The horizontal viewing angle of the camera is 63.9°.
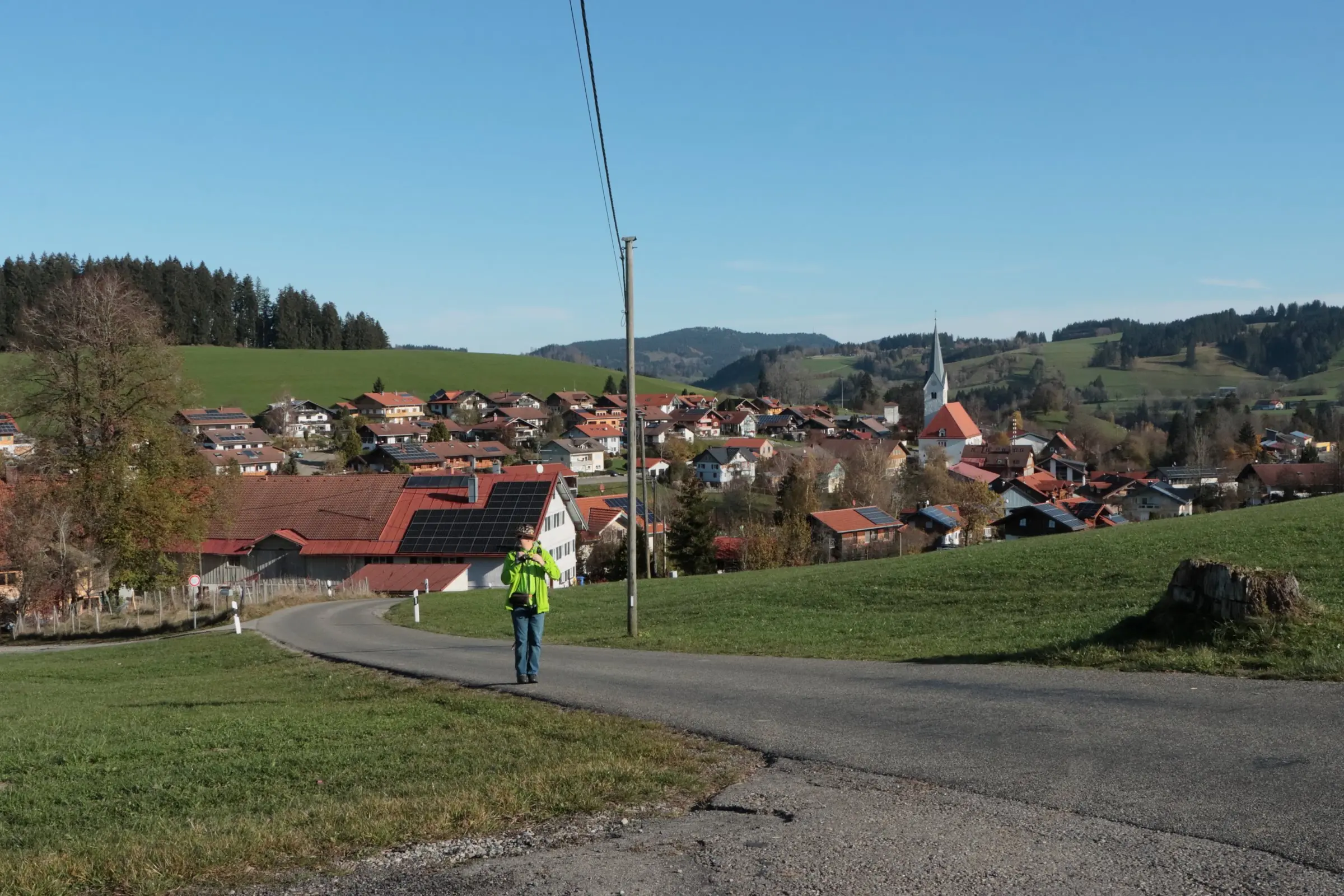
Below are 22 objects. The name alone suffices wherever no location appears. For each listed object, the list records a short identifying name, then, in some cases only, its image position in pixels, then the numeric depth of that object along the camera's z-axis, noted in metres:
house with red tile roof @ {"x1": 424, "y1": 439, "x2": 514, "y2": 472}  115.69
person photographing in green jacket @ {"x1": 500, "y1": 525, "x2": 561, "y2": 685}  12.32
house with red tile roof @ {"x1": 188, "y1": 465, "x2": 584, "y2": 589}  50.41
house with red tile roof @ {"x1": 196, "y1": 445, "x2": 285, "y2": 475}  107.06
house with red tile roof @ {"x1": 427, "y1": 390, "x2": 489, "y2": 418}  162.75
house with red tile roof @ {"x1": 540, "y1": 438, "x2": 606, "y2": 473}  127.38
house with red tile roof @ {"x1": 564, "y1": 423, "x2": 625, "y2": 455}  141.00
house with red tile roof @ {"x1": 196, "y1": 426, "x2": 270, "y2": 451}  113.94
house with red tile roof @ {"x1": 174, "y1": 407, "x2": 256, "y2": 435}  124.50
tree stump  11.20
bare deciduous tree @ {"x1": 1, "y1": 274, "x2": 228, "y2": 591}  36.44
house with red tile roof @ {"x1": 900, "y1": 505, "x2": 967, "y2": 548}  77.44
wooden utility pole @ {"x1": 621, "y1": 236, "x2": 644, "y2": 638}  19.23
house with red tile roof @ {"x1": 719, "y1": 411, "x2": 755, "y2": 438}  167.25
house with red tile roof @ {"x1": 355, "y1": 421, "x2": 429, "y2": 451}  129.88
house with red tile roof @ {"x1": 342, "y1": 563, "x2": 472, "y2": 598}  47.28
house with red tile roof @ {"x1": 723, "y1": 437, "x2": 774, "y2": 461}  130.12
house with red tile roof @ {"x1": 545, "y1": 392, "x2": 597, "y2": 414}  164.25
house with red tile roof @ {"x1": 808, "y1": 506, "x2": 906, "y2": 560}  67.38
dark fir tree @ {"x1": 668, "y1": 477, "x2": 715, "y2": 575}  61.03
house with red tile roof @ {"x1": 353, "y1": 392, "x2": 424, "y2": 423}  151.62
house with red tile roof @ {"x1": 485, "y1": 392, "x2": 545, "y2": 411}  164.62
